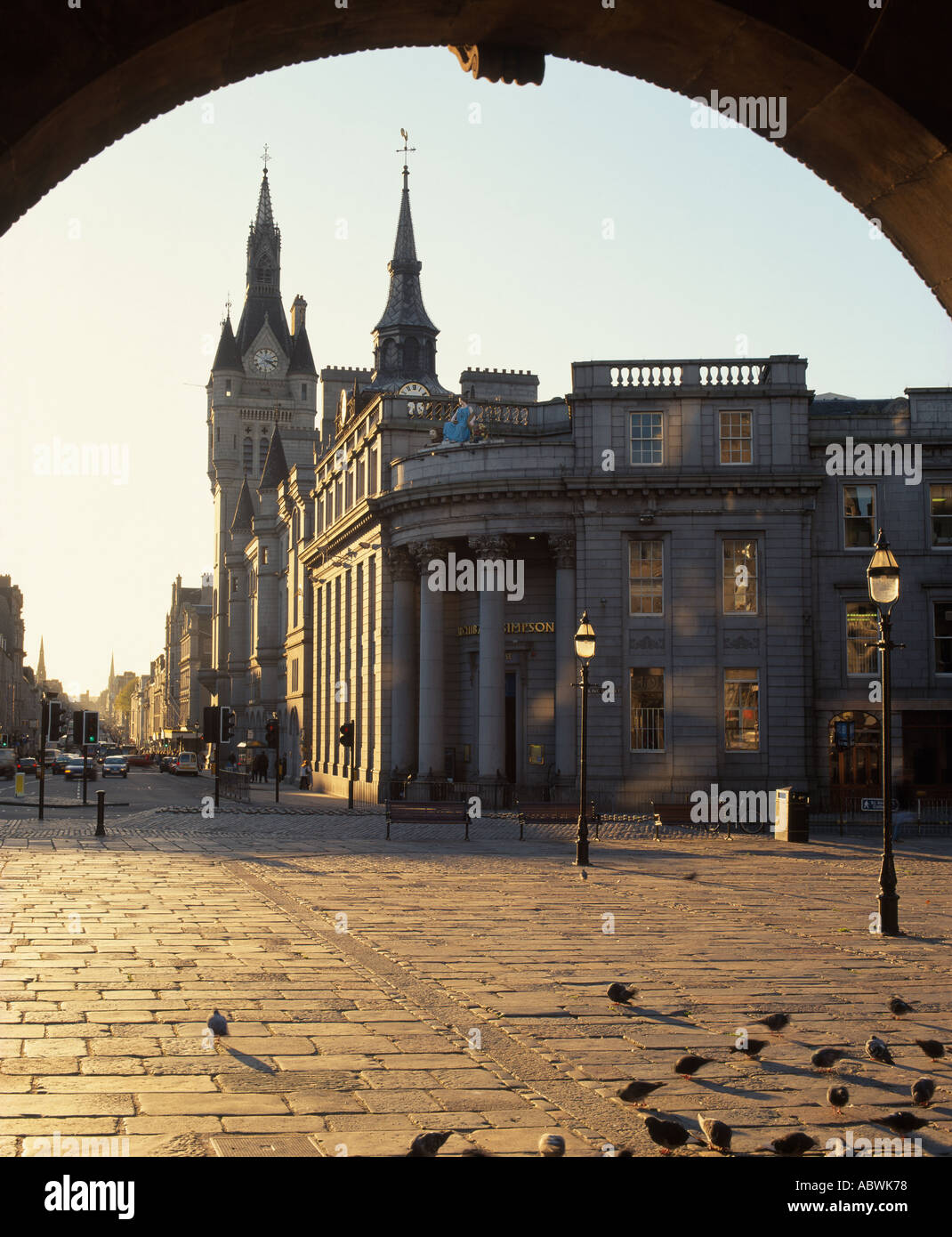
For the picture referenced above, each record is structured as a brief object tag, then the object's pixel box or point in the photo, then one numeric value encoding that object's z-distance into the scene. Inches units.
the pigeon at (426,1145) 251.9
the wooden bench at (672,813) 1360.7
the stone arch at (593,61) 181.9
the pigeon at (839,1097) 308.7
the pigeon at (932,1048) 363.3
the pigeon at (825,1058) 343.0
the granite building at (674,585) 1723.7
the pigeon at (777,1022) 385.1
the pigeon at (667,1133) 271.0
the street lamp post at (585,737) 987.3
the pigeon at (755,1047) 350.3
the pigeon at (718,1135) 266.8
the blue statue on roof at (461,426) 1950.1
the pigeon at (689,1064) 336.2
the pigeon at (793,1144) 263.0
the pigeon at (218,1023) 375.6
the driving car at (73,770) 3211.1
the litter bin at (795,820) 1278.3
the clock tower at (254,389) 5556.1
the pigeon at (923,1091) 312.0
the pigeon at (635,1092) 309.4
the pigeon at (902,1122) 282.4
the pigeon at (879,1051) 355.9
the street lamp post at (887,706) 631.2
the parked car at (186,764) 3841.3
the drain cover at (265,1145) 272.7
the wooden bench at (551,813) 1325.0
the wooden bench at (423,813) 1307.8
